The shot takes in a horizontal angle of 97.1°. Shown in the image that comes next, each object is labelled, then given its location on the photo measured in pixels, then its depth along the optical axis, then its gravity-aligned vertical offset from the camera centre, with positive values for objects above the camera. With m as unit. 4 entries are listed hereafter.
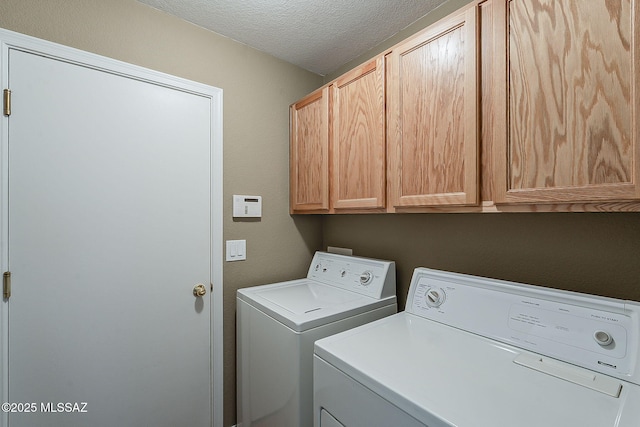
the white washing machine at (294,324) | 1.23 -0.52
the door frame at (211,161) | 1.16 +0.29
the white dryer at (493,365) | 0.72 -0.48
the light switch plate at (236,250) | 1.78 -0.21
